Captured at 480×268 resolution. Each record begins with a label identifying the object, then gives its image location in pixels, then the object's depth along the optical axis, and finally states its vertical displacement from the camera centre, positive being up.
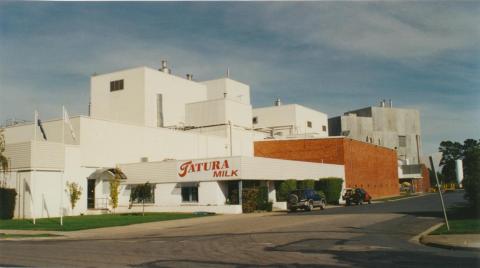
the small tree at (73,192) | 36.28 -0.03
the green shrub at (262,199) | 37.97 -0.91
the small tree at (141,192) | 39.09 -0.16
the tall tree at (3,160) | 34.03 +2.28
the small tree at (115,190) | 37.19 +0.06
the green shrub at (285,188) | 42.70 -0.12
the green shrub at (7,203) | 34.28 -0.68
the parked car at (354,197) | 45.62 -1.10
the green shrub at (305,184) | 45.41 +0.19
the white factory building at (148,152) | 36.06 +3.28
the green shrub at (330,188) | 47.94 -0.26
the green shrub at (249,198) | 37.44 -0.80
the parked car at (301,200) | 36.75 -1.03
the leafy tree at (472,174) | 23.11 +0.37
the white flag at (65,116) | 32.81 +5.08
